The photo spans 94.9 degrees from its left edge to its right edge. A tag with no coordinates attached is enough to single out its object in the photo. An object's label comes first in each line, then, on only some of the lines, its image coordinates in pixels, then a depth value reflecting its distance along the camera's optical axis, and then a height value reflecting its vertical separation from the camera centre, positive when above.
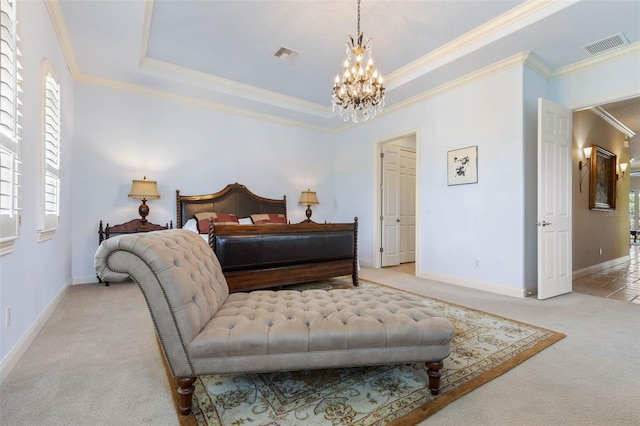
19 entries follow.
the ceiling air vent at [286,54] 3.80 +2.14
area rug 1.44 -0.99
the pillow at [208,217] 4.55 -0.05
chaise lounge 1.42 -0.59
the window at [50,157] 2.62 +0.57
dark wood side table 4.13 -0.19
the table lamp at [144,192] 4.21 +0.33
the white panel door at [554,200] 3.55 +0.20
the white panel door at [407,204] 6.29 +0.25
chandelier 3.04 +1.35
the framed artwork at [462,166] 4.11 +0.71
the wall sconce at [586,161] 5.00 +0.94
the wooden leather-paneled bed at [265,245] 3.28 -0.37
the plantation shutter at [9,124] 1.70 +0.56
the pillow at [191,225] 4.62 -0.16
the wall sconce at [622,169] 6.15 +0.97
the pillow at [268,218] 5.28 -0.06
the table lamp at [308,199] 5.96 +0.33
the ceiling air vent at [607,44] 3.24 +1.95
